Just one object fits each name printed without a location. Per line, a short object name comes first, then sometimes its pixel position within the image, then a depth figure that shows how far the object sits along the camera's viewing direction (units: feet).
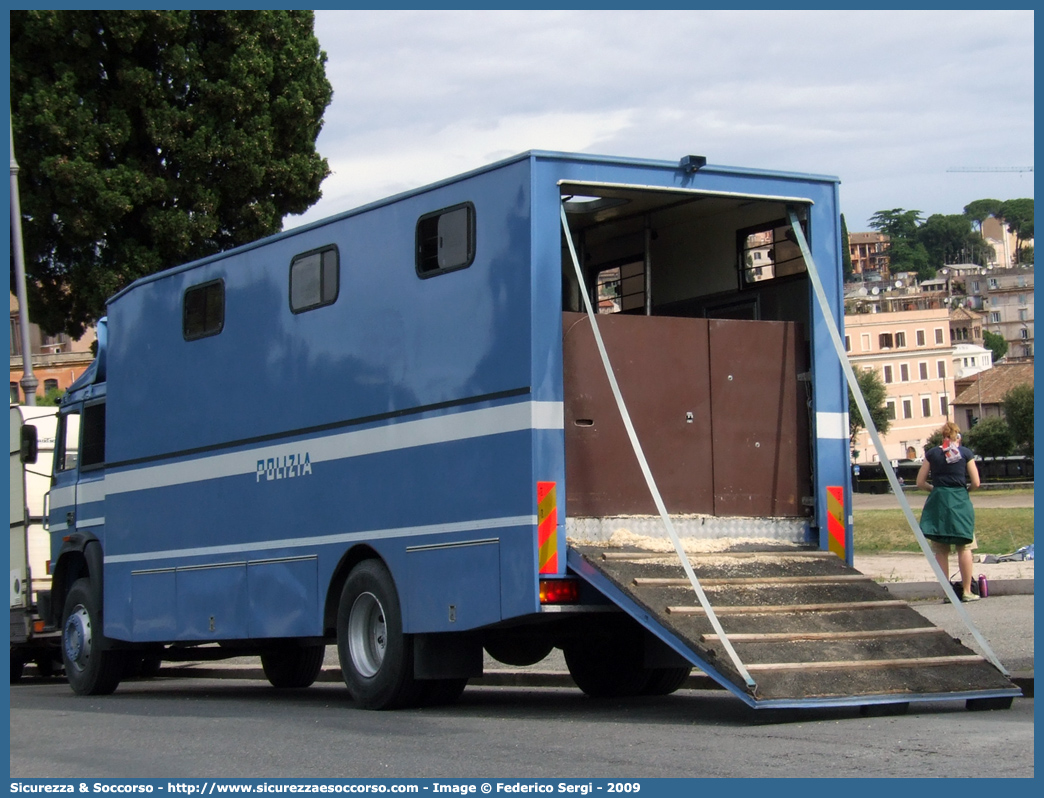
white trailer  54.24
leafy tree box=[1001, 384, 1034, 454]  375.86
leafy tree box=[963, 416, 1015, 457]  362.23
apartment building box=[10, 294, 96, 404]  269.64
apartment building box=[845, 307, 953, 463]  467.52
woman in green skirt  48.42
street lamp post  71.92
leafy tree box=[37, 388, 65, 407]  238.39
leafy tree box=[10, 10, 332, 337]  74.43
